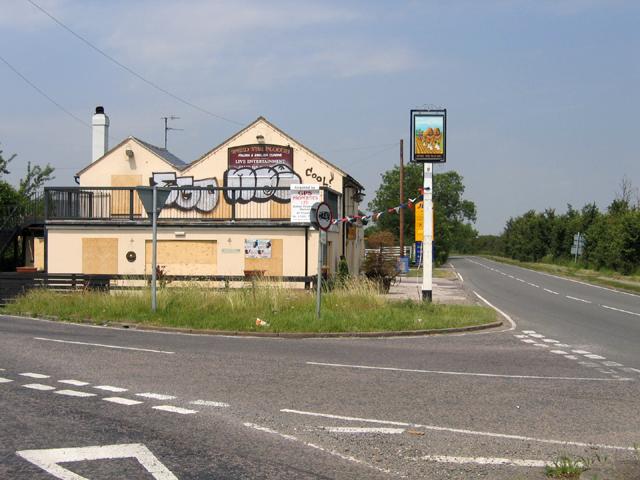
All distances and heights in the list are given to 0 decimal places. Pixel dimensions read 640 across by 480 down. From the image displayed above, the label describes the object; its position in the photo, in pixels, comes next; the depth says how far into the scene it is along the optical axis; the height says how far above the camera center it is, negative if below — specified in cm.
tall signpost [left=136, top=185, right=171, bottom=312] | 1811 +123
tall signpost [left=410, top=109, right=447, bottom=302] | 2233 +312
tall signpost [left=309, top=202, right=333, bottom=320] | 1714 +68
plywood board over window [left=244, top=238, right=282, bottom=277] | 2730 -47
